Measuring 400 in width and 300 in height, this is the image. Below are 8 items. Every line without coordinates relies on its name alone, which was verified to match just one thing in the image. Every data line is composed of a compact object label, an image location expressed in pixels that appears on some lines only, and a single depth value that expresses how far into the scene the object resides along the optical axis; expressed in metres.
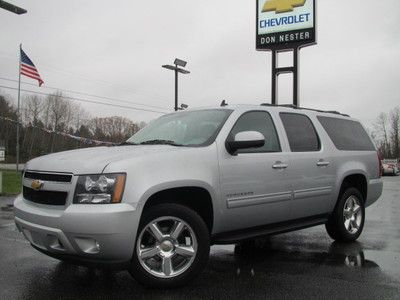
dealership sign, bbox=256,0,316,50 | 20.19
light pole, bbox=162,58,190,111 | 25.20
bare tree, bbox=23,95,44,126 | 87.38
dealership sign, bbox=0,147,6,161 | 22.48
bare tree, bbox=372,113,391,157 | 92.62
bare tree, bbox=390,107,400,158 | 86.38
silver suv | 3.98
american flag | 25.97
